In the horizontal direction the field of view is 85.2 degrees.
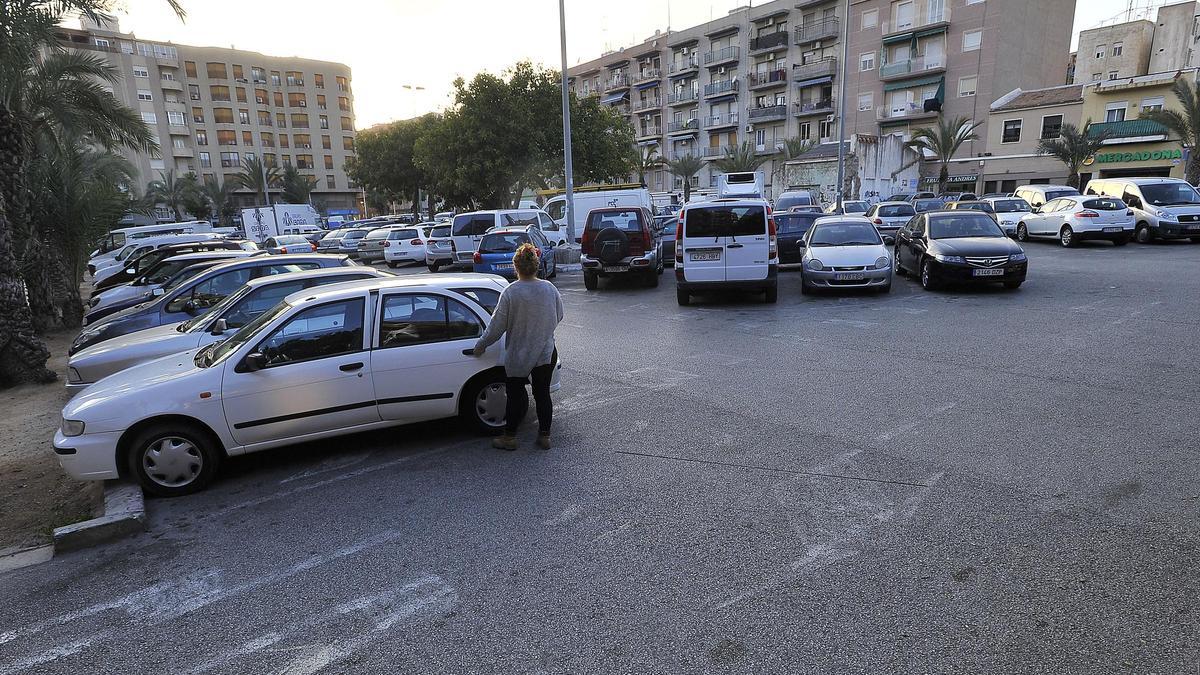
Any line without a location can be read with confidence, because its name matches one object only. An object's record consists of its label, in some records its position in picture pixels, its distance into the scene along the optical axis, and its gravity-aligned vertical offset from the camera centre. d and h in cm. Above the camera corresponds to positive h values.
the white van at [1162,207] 1878 -41
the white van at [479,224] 2077 -50
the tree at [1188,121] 2767 +309
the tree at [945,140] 4103 +366
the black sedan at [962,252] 1184 -100
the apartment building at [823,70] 4519 +1064
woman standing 530 -99
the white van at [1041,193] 2641 +13
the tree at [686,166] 5969 +344
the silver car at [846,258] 1238 -108
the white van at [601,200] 2244 +19
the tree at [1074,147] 3578 +262
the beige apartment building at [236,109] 6906 +1188
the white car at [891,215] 2312 -55
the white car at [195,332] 692 -126
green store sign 3500 +199
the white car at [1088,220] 1895 -75
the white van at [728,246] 1176 -76
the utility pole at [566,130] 2394 +276
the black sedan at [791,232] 1675 -78
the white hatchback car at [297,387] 489 -136
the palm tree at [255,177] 6359 +373
